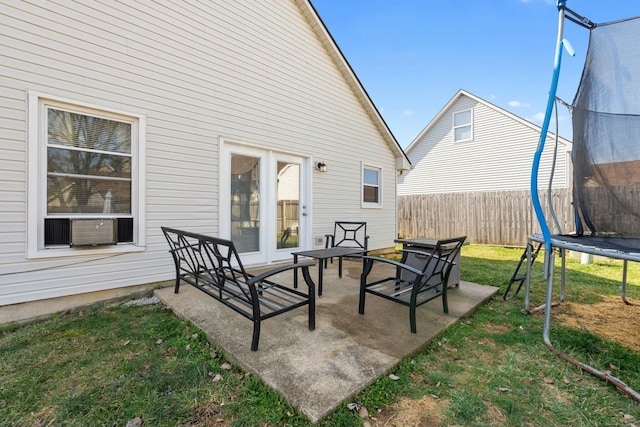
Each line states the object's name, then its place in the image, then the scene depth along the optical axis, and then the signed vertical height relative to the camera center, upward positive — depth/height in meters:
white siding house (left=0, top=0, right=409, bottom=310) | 3.02 +1.11
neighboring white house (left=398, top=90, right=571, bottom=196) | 10.21 +2.55
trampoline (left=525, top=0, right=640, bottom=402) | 2.68 +0.78
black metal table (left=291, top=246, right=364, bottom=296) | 3.60 -0.60
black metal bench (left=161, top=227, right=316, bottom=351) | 2.16 -0.76
